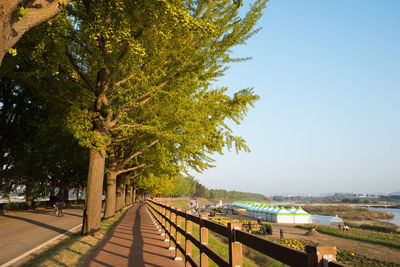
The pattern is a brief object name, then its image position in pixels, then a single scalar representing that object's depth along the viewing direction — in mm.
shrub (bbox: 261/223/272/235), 29266
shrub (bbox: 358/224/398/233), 46031
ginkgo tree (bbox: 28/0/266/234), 8367
